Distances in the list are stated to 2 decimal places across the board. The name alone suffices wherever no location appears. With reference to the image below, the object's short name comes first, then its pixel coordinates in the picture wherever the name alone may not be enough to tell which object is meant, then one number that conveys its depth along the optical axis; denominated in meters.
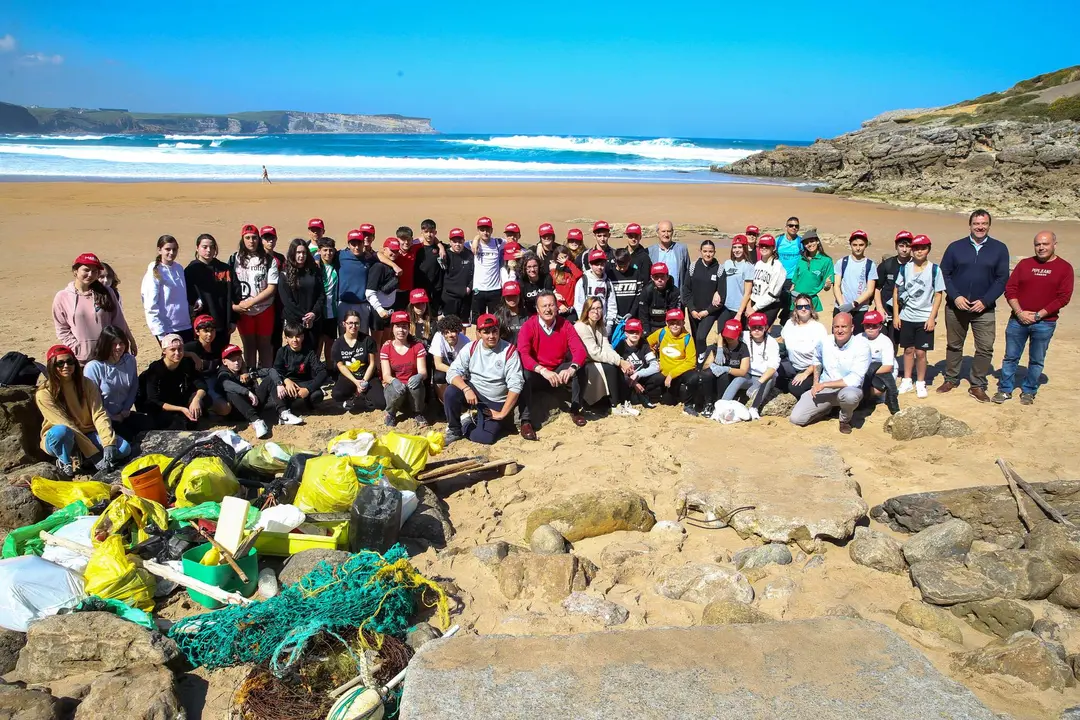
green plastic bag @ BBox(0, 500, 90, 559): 4.44
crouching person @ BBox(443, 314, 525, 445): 6.80
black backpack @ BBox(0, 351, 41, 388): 6.27
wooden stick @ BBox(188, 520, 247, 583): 4.16
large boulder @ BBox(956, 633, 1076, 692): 3.56
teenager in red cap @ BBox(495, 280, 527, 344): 7.34
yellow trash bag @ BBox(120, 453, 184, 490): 5.02
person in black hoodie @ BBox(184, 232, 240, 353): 7.23
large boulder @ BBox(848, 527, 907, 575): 4.79
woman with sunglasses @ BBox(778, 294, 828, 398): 7.24
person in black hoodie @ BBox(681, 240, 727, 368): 8.20
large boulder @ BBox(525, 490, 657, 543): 5.29
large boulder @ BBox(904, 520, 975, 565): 4.80
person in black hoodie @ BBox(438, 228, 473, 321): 8.59
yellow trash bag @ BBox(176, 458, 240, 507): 4.83
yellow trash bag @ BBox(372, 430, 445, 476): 5.66
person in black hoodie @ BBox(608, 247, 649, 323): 7.91
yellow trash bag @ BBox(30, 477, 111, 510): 5.04
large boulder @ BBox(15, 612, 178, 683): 3.67
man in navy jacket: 7.32
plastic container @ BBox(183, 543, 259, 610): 4.18
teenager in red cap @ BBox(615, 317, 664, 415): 7.48
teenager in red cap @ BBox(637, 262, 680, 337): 7.82
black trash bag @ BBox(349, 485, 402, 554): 4.70
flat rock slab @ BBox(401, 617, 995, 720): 2.97
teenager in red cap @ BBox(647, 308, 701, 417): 7.41
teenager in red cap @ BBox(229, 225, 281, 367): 7.39
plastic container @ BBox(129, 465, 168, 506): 4.87
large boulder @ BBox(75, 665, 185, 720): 3.32
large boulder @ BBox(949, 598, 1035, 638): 4.07
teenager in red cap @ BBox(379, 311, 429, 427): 7.06
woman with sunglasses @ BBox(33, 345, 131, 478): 5.69
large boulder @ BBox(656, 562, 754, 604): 4.44
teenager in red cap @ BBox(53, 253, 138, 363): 6.30
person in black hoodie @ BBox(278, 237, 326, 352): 7.37
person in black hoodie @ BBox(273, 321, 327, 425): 7.07
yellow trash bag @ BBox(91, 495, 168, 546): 4.36
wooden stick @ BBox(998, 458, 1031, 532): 5.17
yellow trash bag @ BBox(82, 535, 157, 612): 4.09
